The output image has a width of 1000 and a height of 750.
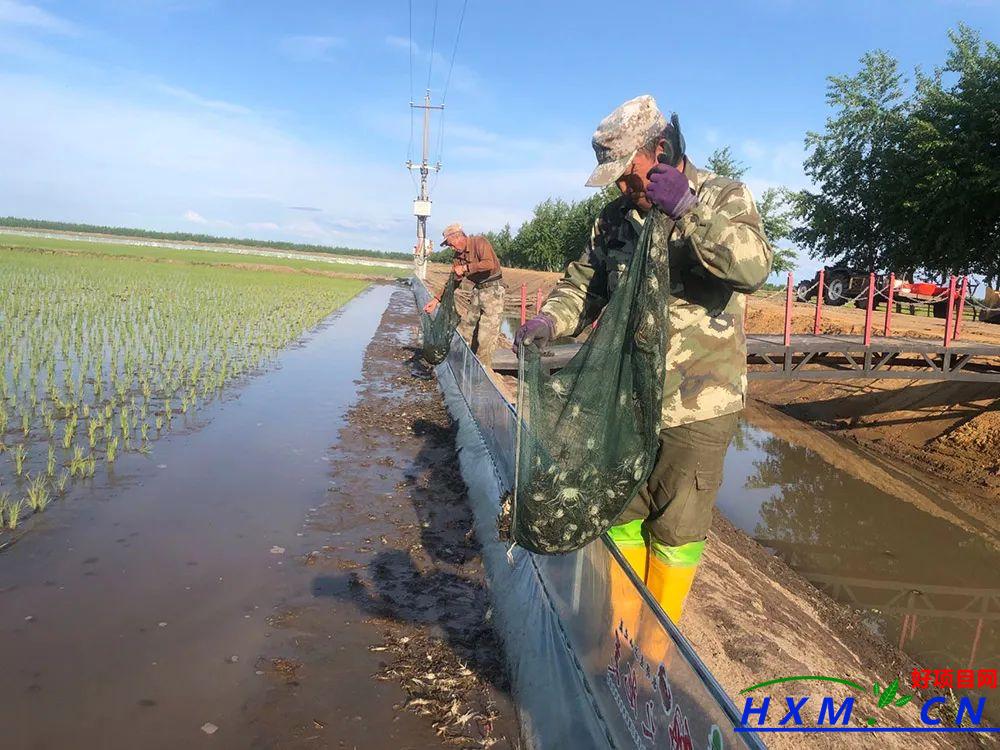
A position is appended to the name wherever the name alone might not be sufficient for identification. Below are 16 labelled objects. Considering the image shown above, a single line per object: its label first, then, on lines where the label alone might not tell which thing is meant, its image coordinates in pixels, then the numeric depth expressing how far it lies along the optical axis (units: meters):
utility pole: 32.34
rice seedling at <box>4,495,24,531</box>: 3.95
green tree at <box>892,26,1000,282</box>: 16.59
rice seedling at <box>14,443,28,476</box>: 4.84
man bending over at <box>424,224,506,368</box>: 7.57
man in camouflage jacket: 1.87
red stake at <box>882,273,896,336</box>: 9.65
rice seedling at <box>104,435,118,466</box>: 5.35
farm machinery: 16.72
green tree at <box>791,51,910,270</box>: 23.61
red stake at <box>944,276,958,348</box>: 8.50
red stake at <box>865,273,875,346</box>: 8.46
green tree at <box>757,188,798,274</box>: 31.73
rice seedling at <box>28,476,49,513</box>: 4.23
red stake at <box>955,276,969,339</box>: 9.38
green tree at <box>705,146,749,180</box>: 32.17
